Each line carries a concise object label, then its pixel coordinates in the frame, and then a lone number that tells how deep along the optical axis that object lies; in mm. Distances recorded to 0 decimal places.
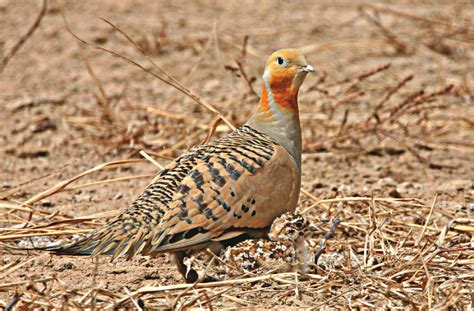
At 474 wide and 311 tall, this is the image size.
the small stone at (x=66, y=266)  8664
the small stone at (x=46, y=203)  10866
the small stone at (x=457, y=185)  11578
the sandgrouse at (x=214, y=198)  7672
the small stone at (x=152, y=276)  8523
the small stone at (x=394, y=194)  11070
